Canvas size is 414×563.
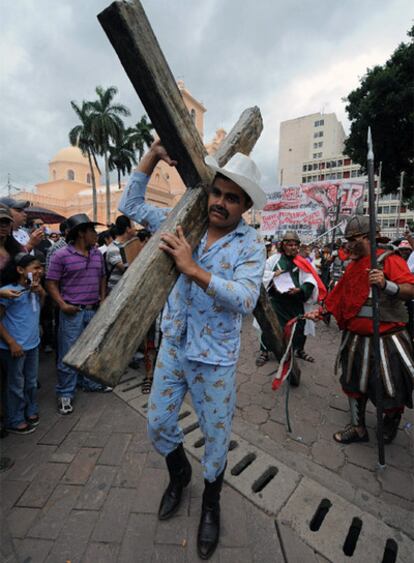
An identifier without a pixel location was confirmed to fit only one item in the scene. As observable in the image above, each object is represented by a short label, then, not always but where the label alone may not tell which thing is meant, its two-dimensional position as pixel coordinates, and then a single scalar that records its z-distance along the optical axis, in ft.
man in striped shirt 10.15
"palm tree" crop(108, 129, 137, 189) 101.61
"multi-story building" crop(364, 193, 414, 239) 176.55
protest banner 31.35
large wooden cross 3.64
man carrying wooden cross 5.02
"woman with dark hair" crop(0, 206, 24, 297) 8.83
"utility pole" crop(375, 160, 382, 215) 49.33
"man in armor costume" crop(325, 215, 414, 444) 8.16
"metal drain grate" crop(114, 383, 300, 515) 6.71
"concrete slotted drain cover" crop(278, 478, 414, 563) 5.60
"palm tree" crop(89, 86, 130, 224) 86.84
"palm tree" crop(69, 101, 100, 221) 86.33
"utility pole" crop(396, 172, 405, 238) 51.19
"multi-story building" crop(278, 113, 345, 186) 194.18
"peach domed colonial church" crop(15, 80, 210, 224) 115.65
